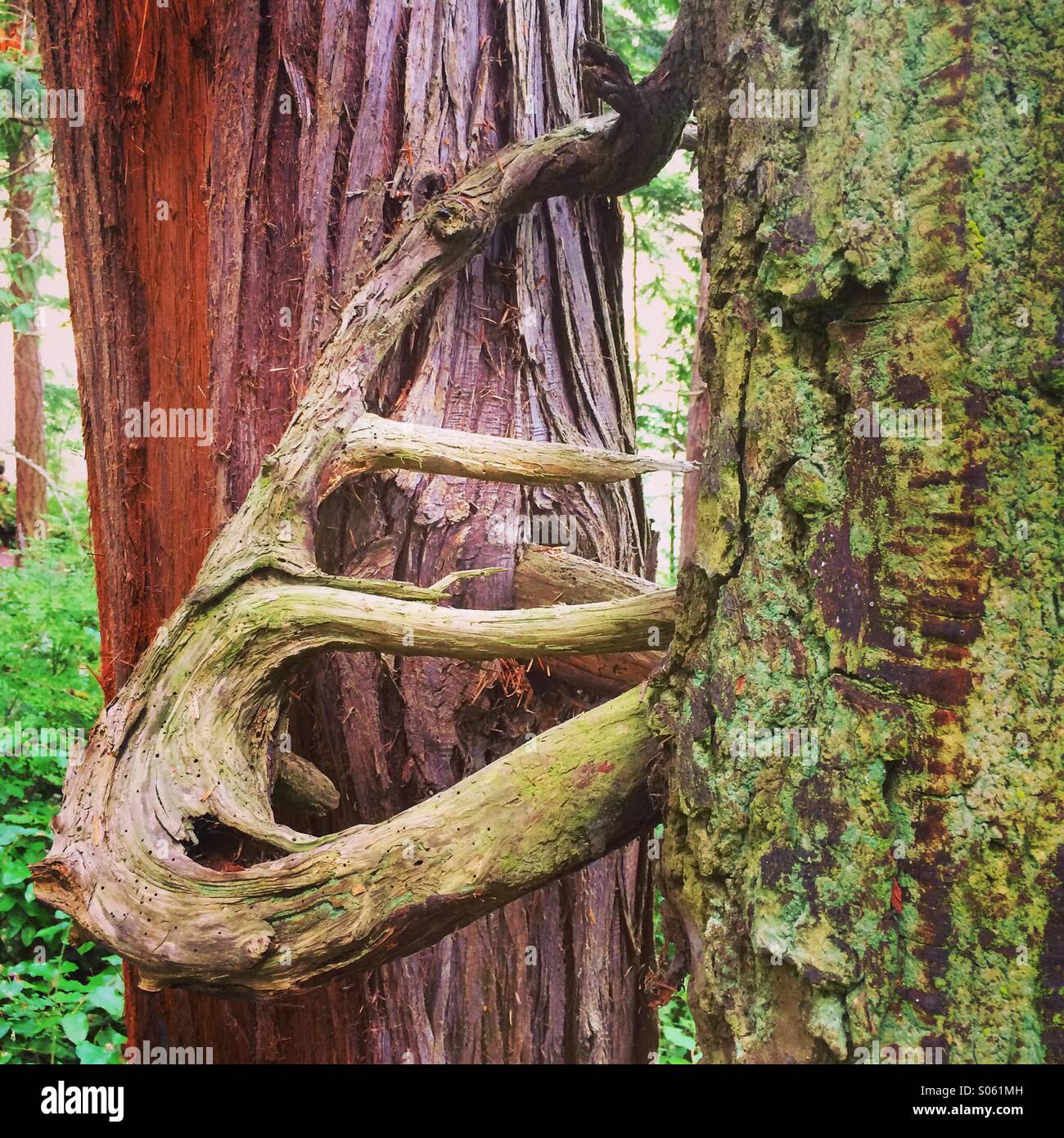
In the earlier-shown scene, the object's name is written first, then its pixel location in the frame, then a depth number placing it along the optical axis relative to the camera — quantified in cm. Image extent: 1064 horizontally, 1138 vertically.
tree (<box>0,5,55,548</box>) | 502
